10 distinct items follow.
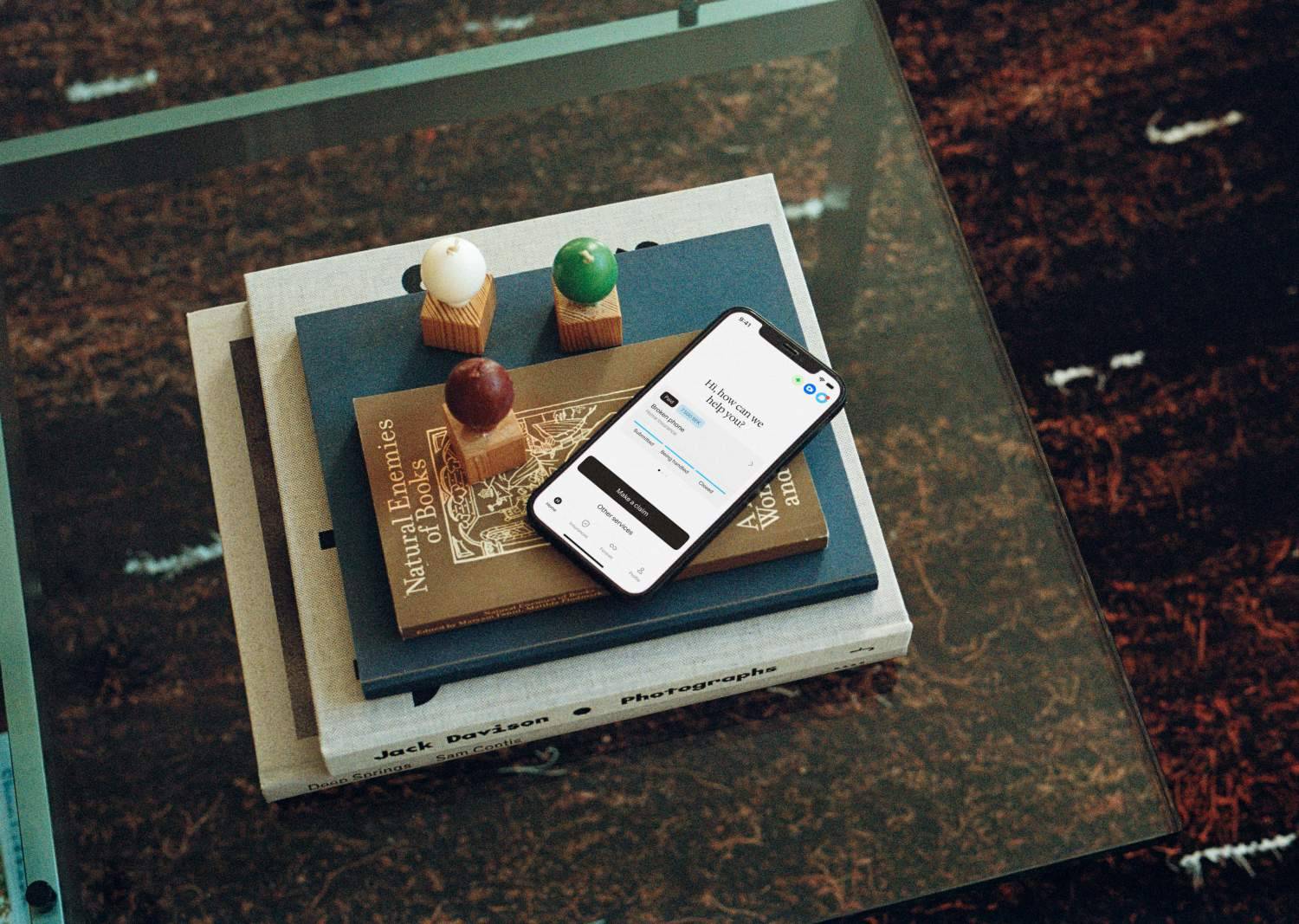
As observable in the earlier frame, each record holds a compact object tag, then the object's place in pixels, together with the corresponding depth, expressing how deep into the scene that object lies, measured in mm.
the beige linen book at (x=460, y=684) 793
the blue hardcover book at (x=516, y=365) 783
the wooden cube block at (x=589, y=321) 822
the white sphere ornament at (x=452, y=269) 776
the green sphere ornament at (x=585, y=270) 786
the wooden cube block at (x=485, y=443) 774
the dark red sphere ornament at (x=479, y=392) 734
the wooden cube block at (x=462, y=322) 823
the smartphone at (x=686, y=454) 783
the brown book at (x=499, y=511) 775
